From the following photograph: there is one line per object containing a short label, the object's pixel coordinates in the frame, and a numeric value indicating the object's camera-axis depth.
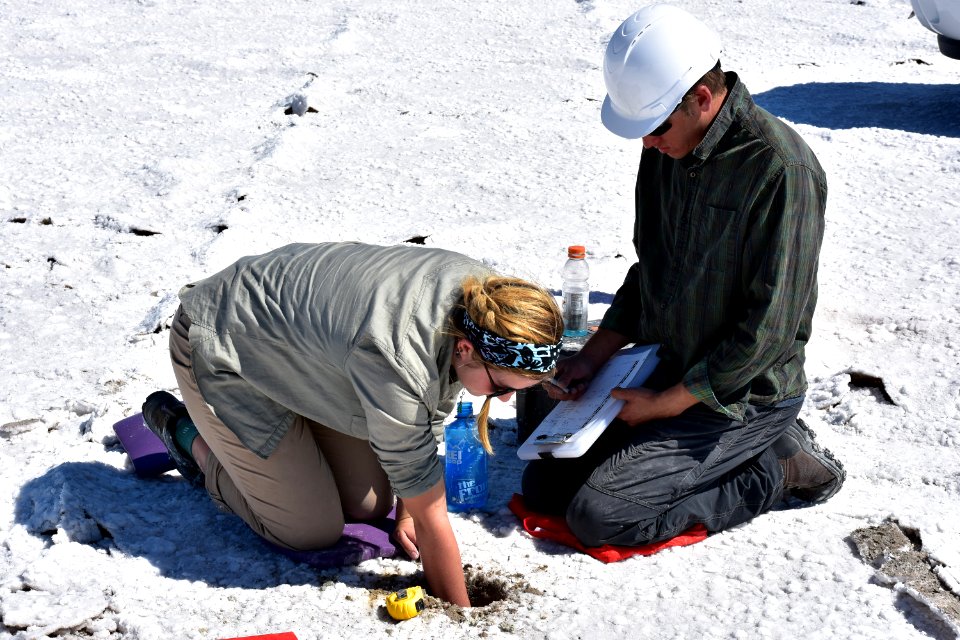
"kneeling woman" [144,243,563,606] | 2.50
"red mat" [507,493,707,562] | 3.16
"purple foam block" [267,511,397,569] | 3.12
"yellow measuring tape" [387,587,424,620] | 2.81
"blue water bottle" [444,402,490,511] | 3.45
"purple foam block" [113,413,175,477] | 3.55
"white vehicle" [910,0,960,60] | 6.73
